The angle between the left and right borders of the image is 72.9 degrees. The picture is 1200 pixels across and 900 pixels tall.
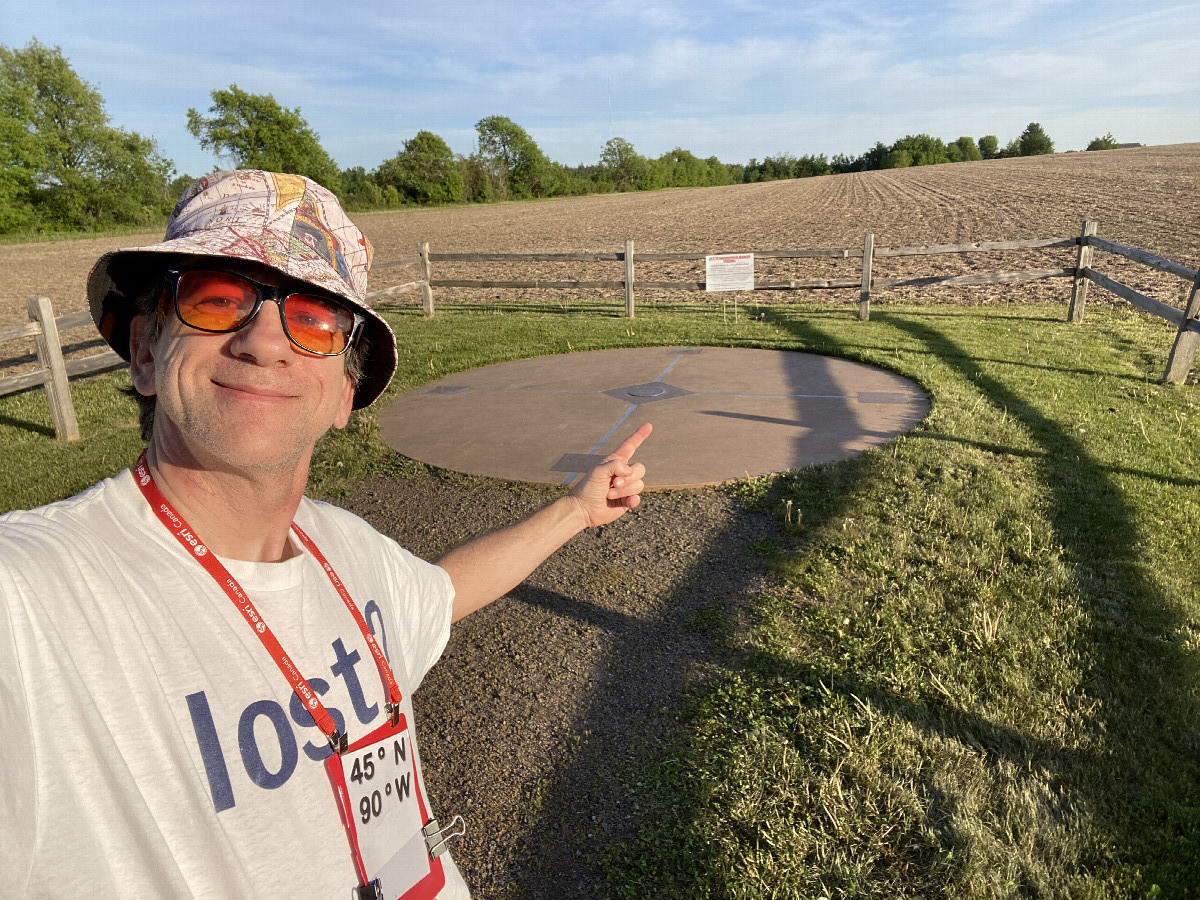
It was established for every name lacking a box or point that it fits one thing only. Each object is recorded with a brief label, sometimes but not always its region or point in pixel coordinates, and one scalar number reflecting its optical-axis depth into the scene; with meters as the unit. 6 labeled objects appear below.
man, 1.02
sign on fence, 12.35
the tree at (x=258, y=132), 82.19
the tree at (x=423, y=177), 83.50
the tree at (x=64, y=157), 57.25
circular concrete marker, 6.04
